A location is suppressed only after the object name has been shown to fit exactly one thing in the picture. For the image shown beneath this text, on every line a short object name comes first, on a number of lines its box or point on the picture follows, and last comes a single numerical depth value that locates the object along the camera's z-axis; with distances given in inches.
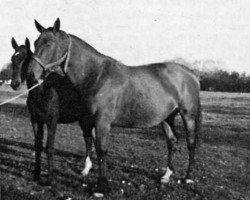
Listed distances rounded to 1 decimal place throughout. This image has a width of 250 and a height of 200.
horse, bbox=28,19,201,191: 233.8
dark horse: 268.2
